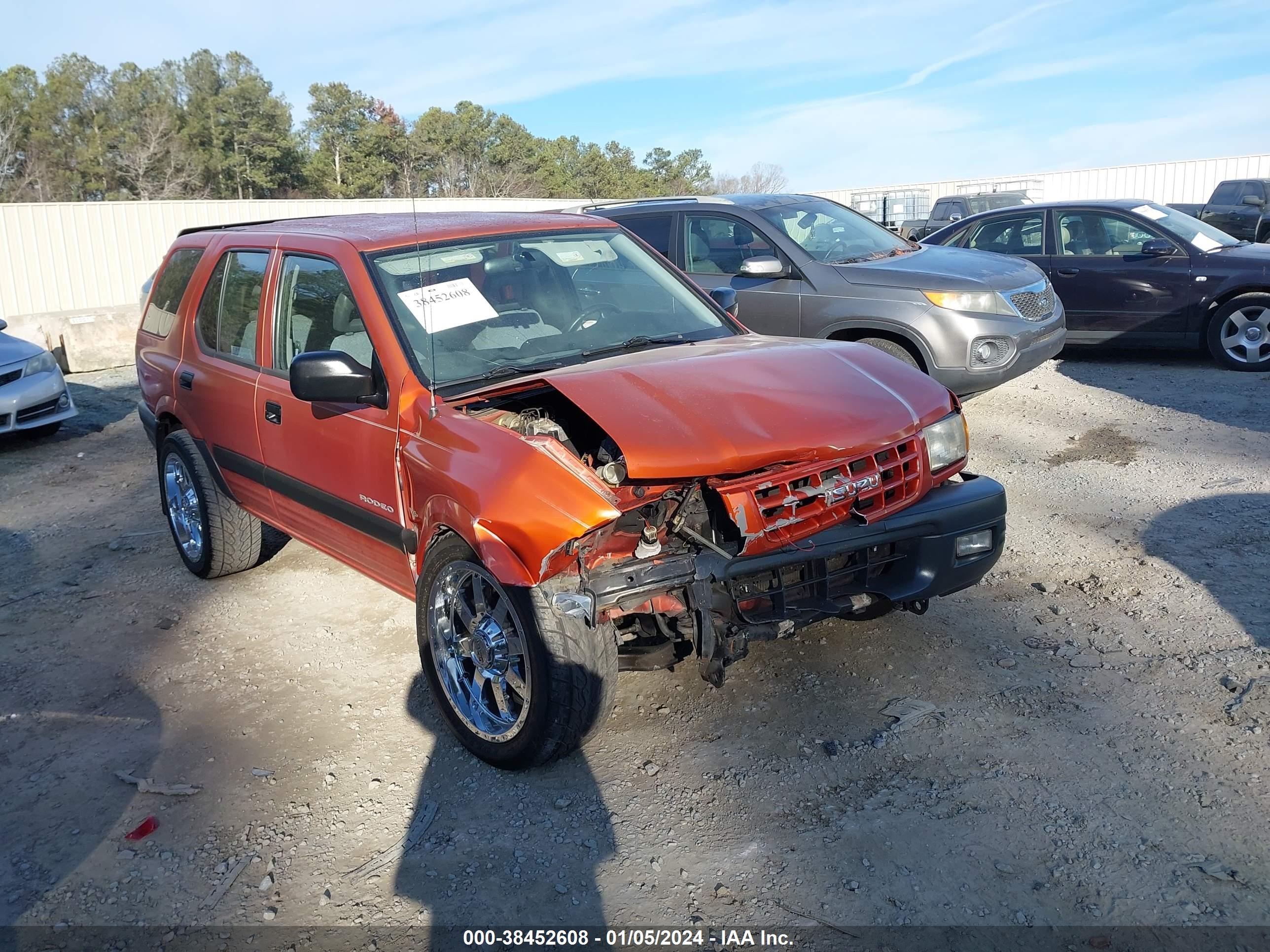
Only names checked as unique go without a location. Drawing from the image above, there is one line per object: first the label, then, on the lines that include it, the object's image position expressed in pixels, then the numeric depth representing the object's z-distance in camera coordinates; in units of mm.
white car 8656
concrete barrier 12195
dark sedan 9031
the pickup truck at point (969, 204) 20562
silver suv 7113
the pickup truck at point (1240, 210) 16281
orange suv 3117
